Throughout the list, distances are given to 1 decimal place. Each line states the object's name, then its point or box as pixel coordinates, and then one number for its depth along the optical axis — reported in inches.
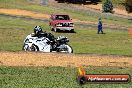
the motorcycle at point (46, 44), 881.5
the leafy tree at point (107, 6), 2920.3
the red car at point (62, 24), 1649.9
